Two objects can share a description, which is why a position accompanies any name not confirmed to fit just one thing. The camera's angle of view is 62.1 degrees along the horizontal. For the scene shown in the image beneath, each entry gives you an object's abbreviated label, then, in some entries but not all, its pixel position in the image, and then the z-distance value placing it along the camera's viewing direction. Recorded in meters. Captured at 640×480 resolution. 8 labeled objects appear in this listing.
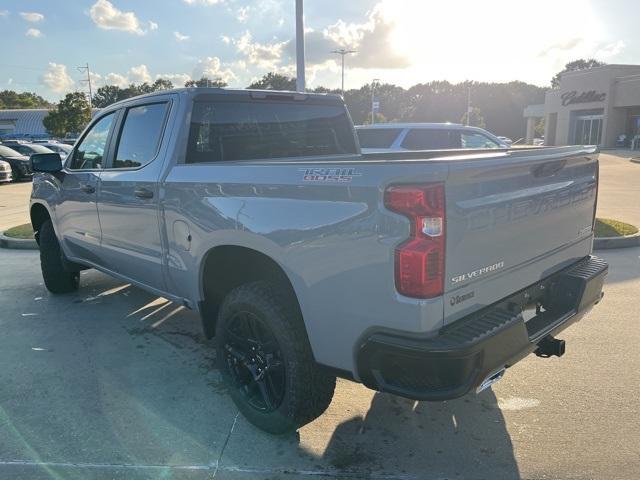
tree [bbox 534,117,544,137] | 75.88
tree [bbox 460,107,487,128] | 67.93
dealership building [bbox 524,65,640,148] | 43.41
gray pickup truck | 2.24
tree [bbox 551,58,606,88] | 116.44
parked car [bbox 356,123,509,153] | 10.09
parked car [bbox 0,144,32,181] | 20.77
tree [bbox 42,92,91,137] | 53.59
